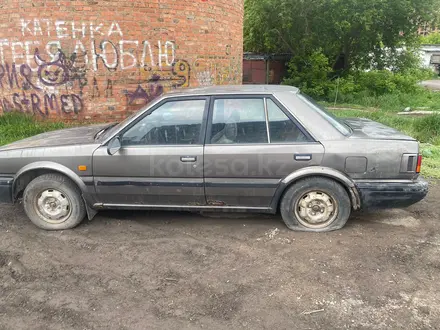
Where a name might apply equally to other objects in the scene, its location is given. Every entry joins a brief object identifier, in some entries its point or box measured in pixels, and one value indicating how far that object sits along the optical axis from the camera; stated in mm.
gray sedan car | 3785
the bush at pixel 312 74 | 16888
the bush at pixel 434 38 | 56612
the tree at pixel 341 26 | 15531
